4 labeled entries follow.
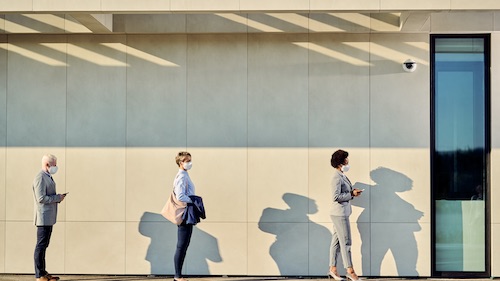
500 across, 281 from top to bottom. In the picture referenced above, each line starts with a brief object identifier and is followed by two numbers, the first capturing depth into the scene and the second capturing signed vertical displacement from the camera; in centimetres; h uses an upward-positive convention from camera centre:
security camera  954 +123
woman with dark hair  897 -69
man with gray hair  880 -69
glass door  964 -23
